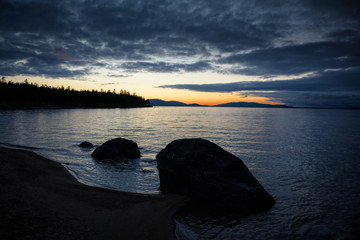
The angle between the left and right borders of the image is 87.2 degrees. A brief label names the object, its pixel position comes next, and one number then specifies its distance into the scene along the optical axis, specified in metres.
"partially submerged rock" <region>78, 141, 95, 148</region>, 17.75
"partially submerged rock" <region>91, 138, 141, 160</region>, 14.31
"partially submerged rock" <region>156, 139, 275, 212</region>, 7.29
